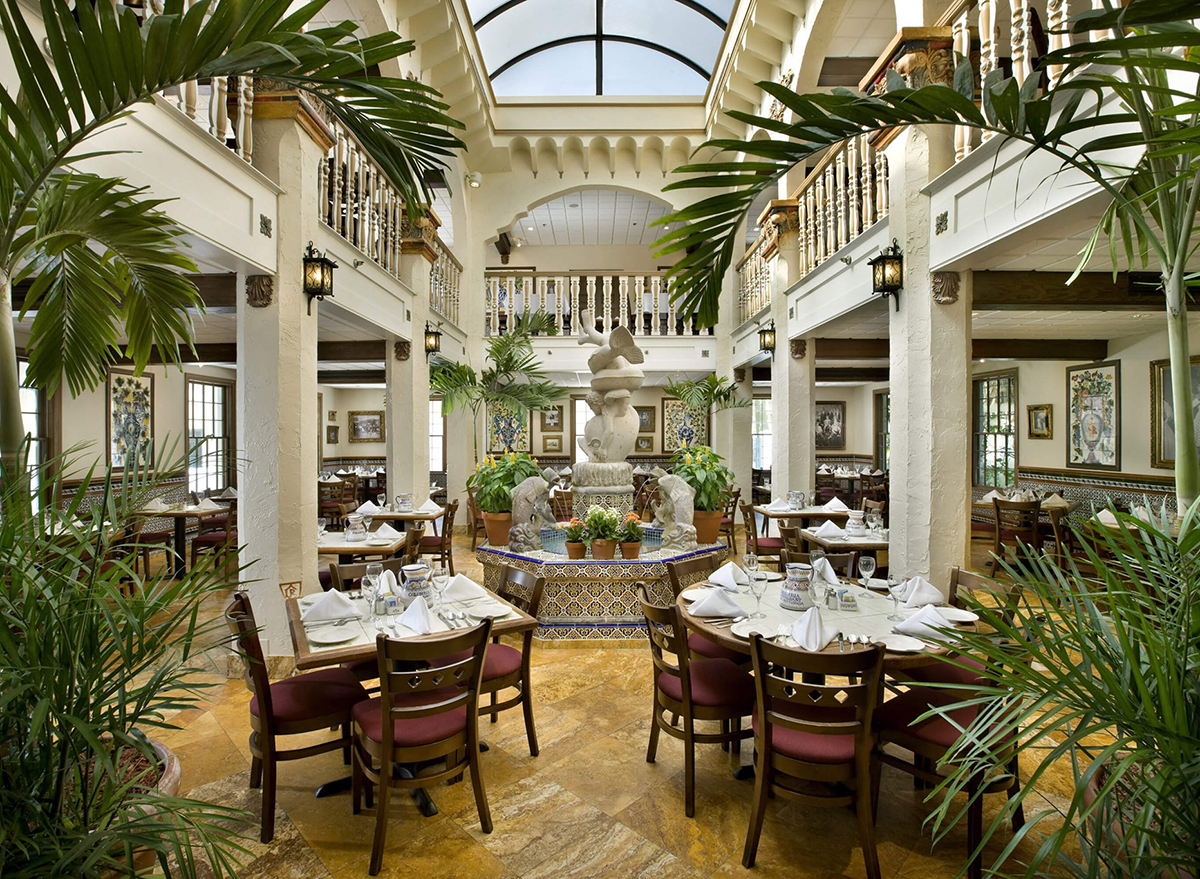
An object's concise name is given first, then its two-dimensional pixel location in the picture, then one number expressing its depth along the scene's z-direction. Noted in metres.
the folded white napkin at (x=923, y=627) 2.50
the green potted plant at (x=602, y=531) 4.93
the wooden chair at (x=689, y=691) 2.59
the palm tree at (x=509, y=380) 8.09
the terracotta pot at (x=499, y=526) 6.57
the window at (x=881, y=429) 13.40
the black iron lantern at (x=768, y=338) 7.43
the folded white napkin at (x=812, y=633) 2.41
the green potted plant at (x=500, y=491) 6.60
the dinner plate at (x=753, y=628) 2.66
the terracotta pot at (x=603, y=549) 4.93
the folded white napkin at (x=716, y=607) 2.88
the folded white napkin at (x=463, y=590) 3.17
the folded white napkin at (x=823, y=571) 3.31
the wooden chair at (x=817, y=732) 2.12
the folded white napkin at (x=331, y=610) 2.80
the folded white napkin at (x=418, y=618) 2.70
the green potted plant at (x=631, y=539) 4.95
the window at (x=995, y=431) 9.70
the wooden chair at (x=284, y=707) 2.42
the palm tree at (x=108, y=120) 1.37
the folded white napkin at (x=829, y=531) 5.32
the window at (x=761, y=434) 14.47
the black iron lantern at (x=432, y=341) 7.34
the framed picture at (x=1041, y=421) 8.88
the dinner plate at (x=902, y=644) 2.40
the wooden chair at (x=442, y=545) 6.18
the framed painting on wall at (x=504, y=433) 11.02
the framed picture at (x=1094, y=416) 7.69
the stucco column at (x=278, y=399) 4.02
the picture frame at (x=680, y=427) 12.86
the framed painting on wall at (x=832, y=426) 14.61
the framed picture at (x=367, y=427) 14.21
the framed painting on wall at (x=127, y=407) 8.02
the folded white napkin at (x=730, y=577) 3.32
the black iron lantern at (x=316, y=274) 4.27
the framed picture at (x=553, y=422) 13.28
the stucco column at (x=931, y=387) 4.12
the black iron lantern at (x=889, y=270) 4.35
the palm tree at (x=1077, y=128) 1.13
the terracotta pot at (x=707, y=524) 6.82
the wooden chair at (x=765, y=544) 5.87
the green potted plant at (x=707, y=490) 6.83
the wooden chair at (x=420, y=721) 2.27
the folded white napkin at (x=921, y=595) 2.88
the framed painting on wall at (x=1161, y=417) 6.92
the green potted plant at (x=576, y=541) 4.92
